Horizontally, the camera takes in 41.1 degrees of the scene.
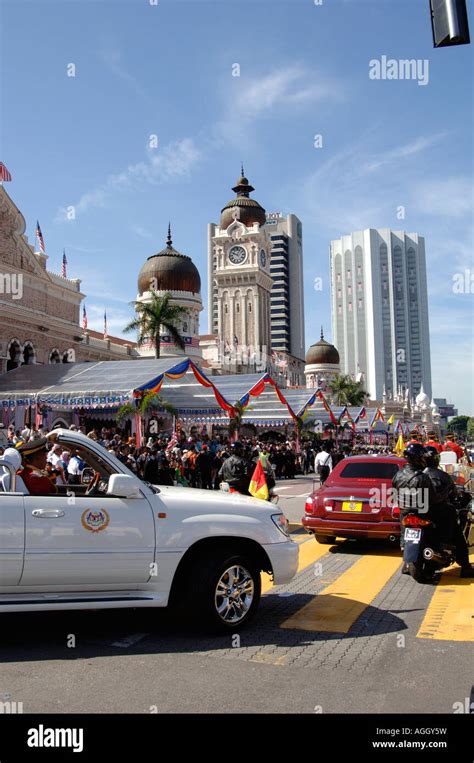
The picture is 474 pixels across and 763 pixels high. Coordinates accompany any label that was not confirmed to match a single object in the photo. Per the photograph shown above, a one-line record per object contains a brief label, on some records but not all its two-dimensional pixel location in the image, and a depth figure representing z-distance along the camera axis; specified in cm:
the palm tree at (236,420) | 2637
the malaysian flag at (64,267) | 3884
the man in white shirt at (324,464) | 1848
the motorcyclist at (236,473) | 1069
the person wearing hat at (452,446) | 1462
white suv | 492
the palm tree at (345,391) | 8188
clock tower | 11412
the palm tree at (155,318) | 3859
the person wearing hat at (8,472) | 511
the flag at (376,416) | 5164
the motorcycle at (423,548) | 725
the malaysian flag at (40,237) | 3612
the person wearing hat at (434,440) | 1518
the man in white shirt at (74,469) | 1266
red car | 938
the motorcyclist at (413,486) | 736
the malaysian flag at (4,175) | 2958
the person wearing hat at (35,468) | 537
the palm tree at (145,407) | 2236
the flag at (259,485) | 1158
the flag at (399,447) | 2420
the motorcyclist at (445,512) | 744
